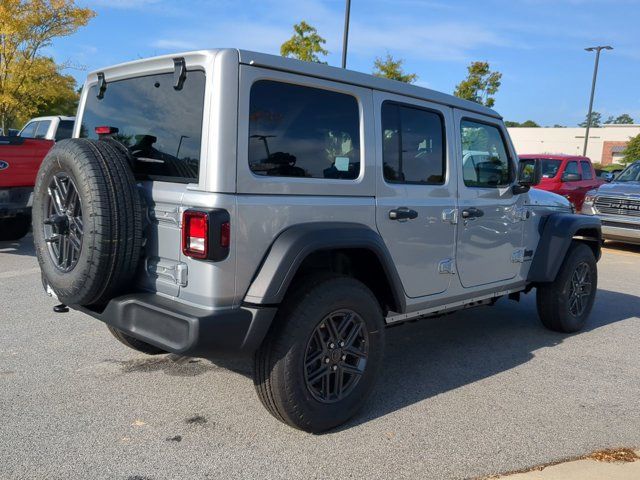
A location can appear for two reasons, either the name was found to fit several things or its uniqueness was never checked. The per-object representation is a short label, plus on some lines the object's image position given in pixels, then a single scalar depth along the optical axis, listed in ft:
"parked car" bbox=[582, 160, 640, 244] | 35.58
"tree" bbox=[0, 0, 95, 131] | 56.54
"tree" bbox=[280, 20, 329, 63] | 57.36
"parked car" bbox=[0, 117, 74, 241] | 24.16
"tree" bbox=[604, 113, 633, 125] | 418.66
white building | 208.44
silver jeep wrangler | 9.42
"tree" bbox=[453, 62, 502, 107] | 82.94
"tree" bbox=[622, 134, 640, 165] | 151.74
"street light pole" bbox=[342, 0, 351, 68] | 47.29
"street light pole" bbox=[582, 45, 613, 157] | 93.35
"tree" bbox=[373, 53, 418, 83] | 68.77
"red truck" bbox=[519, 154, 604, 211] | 43.78
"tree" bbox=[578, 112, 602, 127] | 453.17
